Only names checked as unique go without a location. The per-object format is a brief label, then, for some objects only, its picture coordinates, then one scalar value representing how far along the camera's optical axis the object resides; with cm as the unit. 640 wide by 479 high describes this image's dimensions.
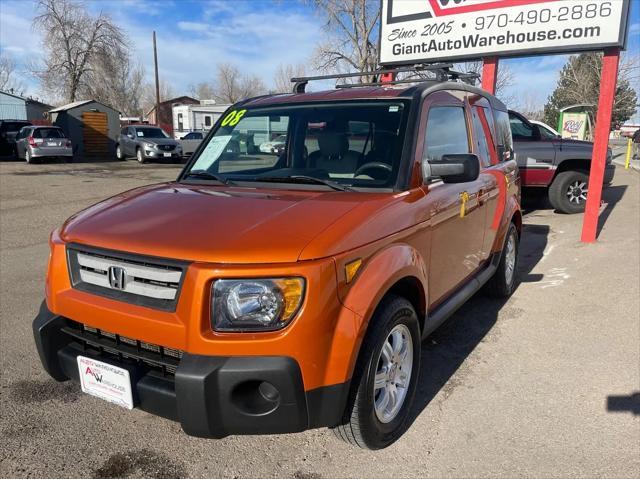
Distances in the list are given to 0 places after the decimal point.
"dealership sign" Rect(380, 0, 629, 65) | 657
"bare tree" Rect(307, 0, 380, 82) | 3009
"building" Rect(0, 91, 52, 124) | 3628
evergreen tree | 3568
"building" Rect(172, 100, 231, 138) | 4428
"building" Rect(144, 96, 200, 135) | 5691
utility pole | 3716
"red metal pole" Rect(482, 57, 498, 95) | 795
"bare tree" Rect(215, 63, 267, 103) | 7425
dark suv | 2325
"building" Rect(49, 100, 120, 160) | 2645
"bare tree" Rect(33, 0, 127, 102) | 4062
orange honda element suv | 201
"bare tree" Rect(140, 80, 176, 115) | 8194
